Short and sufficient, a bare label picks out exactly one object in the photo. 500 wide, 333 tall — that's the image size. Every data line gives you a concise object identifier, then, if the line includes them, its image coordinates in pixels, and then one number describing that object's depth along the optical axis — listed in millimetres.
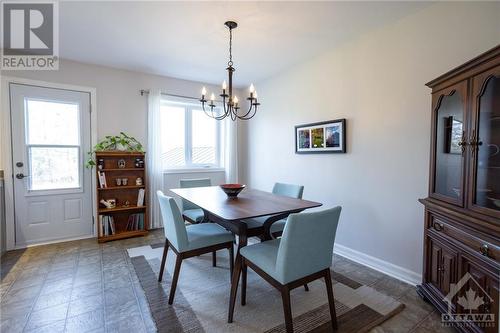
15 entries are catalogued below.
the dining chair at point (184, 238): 1910
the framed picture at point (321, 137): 2844
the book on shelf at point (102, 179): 3353
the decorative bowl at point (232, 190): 2441
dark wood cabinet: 1367
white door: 3088
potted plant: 3396
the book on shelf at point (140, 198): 3633
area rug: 1693
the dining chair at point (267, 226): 1997
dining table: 1823
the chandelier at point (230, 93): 2196
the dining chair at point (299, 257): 1447
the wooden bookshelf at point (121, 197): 3373
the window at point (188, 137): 4125
